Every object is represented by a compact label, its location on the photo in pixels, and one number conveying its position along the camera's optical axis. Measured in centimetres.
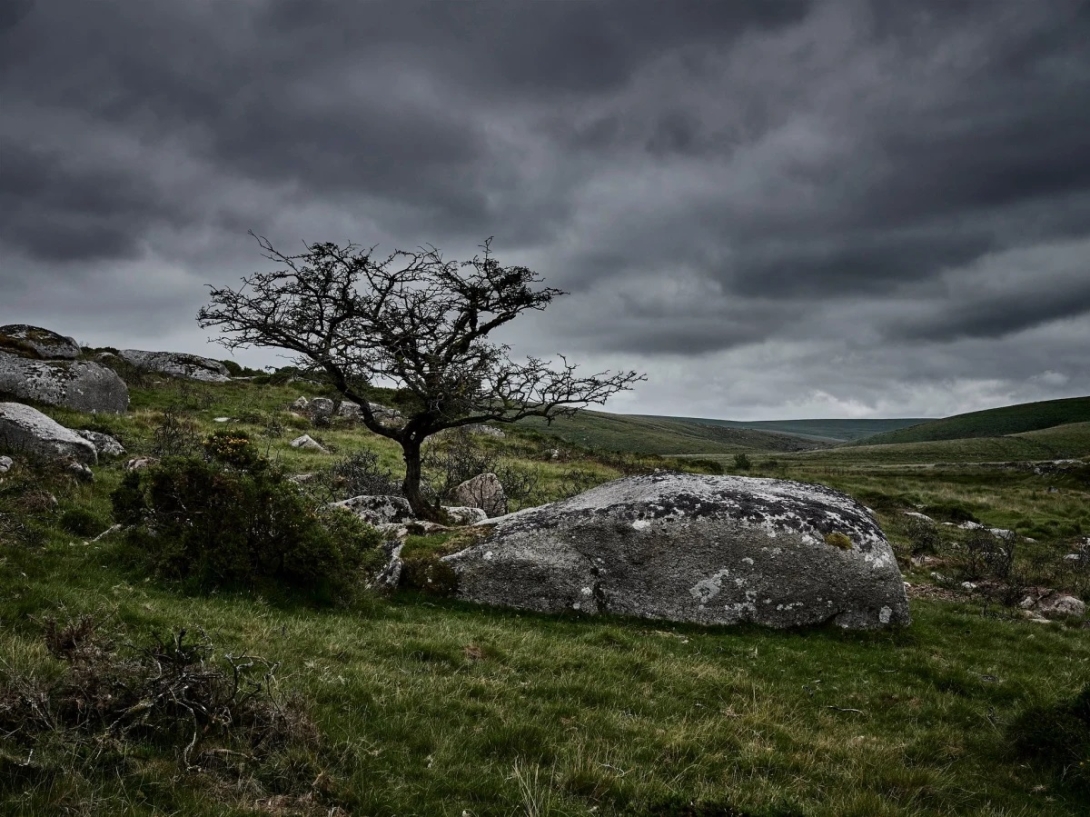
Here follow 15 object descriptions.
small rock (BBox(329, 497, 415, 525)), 1858
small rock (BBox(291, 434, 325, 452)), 3297
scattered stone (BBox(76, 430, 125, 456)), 2250
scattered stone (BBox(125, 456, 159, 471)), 1973
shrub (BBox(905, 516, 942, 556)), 2641
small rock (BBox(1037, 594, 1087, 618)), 1761
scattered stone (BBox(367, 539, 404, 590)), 1356
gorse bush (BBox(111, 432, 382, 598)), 1132
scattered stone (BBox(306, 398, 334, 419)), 4391
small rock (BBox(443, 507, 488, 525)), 2061
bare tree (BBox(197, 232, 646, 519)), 2002
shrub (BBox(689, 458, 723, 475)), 5473
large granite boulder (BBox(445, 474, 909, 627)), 1327
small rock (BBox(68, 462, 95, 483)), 1745
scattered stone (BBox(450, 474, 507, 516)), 2507
